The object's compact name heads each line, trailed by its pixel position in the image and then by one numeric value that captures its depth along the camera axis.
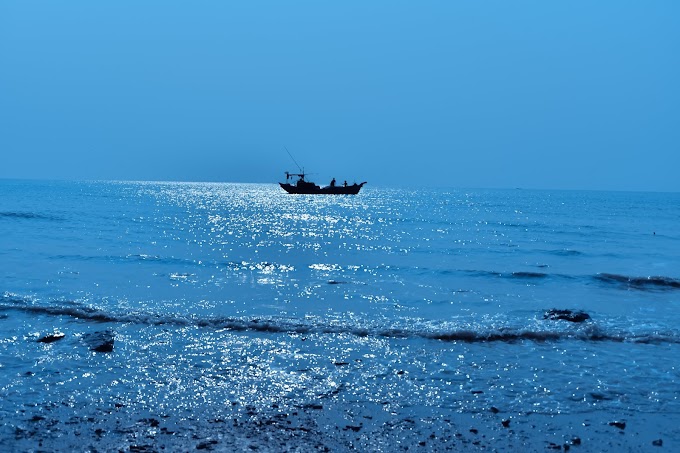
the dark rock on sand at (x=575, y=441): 7.89
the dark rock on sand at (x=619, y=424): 8.50
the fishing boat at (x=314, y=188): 136.52
